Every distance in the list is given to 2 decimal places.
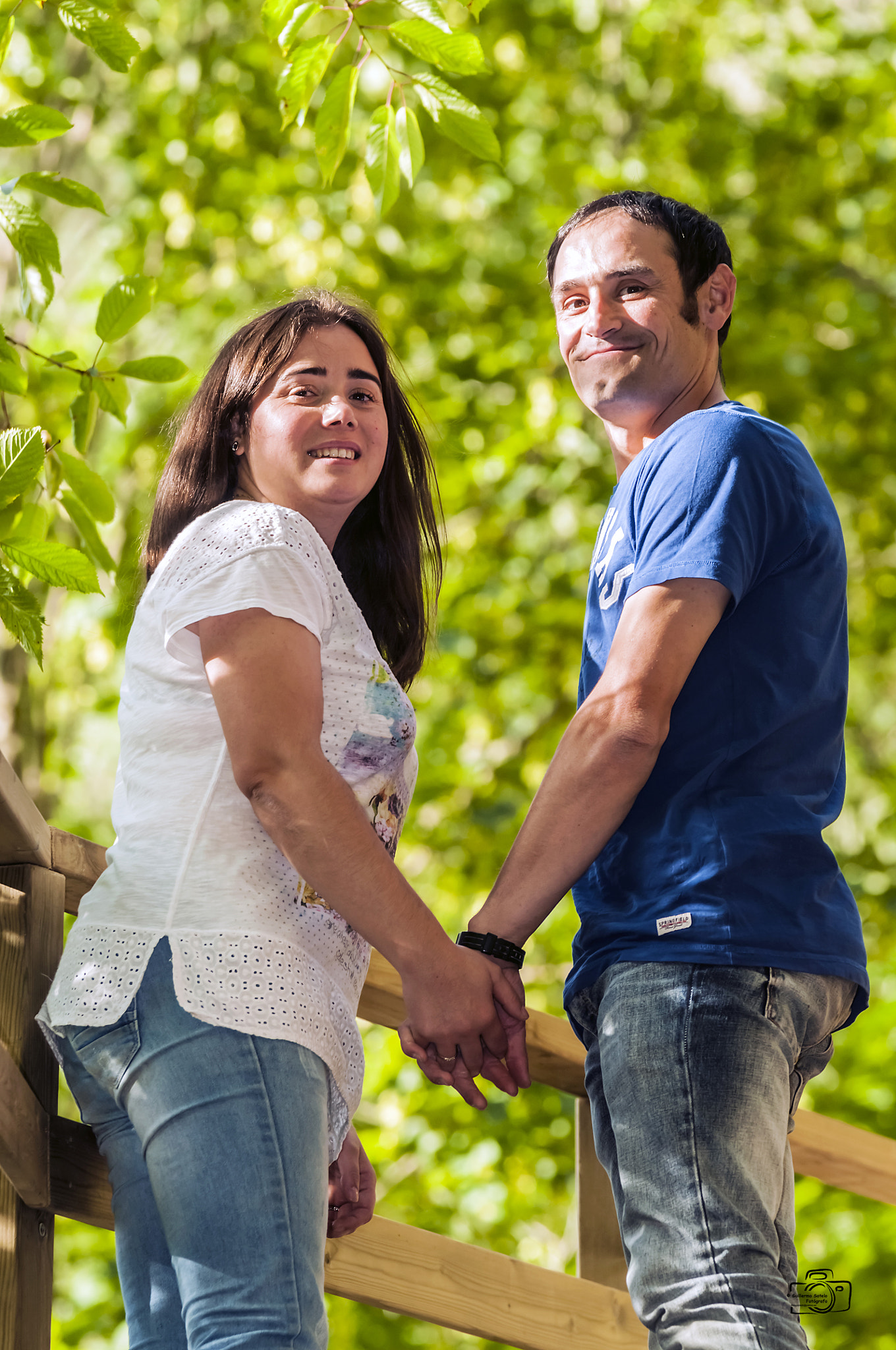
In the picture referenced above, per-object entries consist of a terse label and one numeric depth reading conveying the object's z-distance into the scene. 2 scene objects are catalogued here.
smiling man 4.86
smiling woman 4.76
